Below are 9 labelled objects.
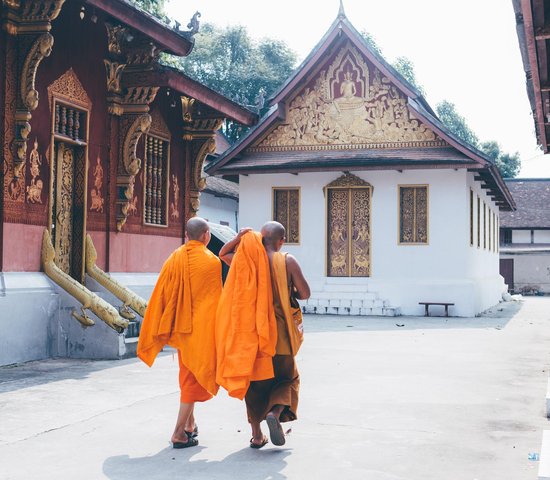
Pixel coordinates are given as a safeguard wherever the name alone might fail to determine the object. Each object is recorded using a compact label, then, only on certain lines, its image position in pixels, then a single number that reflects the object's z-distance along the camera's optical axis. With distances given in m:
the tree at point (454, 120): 62.34
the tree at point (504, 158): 61.22
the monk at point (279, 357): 5.81
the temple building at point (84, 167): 9.66
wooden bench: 20.89
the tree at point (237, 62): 47.88
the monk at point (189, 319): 5.88
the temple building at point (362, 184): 21.44
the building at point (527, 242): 42.03
